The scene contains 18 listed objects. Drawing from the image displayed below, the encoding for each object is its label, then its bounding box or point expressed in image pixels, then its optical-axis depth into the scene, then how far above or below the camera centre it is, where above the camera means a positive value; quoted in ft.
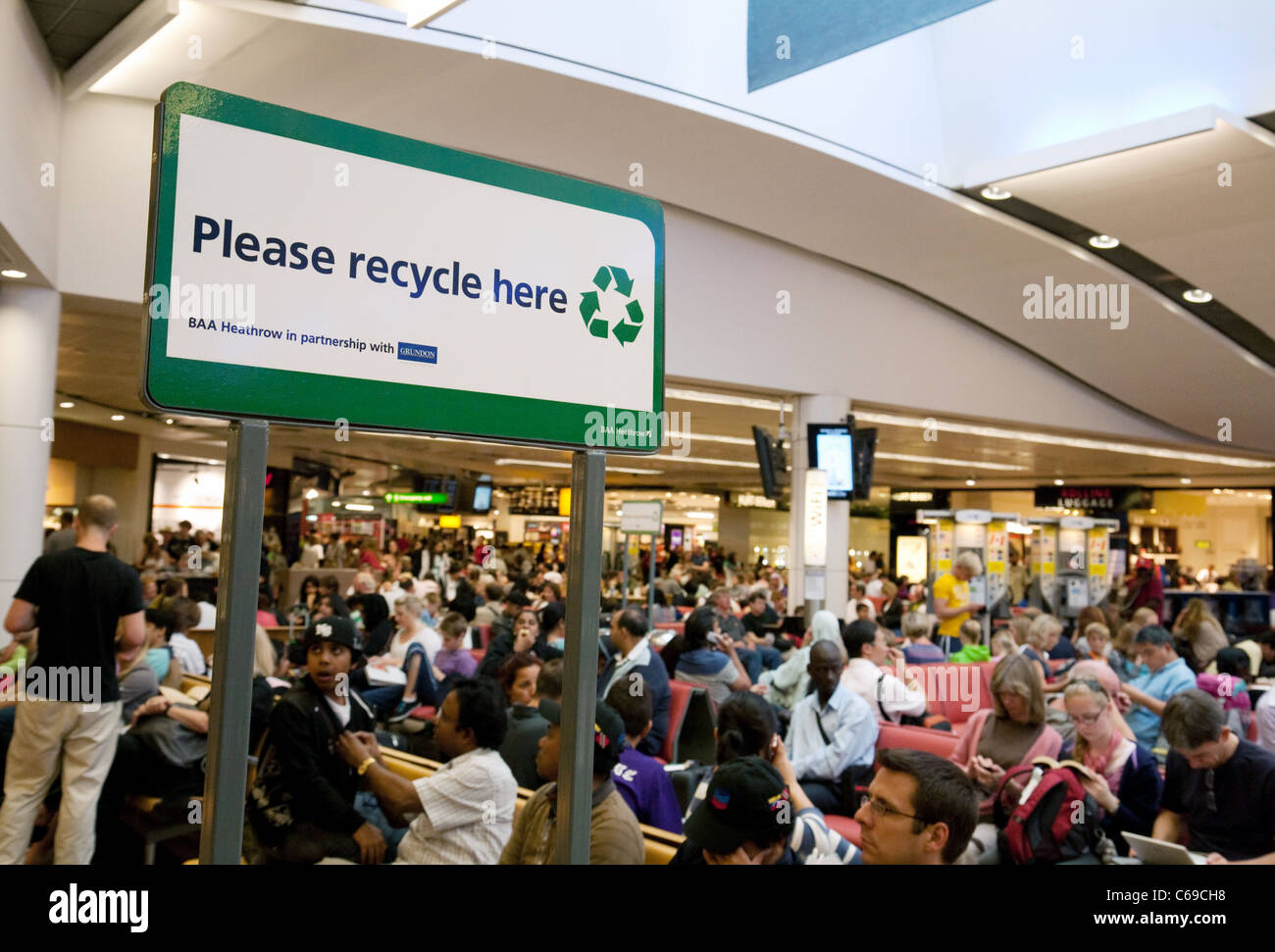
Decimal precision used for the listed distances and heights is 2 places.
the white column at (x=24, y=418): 21.66 +2.39
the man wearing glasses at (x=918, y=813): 6.92 -1.95
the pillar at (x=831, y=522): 37.09 +0.84
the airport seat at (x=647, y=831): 8.96 -3.02
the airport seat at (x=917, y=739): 14.83 -3.10
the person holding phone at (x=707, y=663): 21.03 -2.72
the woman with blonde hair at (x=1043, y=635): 25.61 -2.33
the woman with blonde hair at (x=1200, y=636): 24.31 -2.14
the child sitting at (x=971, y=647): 25.27 -2.69
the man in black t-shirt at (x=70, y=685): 13.29 -2.28
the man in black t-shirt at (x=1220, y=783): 11.03 -2.72
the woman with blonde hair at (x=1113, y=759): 12.52 -2.80
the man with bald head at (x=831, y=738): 15.16 -3.14
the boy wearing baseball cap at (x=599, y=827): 7.94 -2.49
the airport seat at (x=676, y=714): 19.34 -3.62
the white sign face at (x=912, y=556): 82.79 -0.91
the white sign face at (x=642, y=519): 34.63 +0.73
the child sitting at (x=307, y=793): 10.12 -2.86
